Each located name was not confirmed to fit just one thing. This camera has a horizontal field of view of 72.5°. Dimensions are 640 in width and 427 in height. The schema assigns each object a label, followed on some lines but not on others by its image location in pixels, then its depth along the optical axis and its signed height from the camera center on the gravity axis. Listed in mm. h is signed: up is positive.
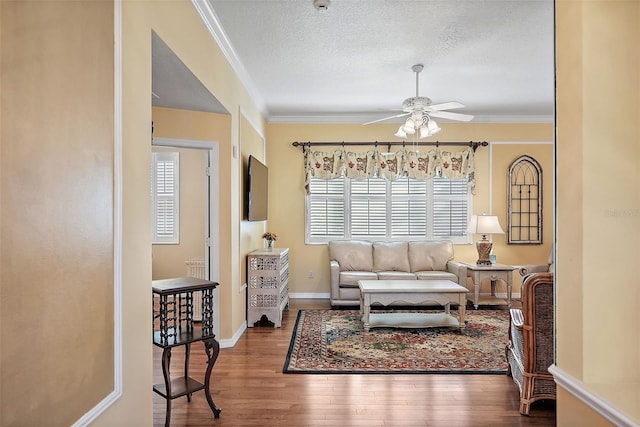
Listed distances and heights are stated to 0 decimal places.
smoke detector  3133 +1509
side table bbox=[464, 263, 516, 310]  6102 -888
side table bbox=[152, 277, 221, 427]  2666 -786
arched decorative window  6840 +162
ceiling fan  4520 +1061
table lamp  6258 -248
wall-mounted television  5125 +273
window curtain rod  6824 +1079
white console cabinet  5207 -902
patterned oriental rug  3756 -1342
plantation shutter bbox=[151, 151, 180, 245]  6289 +219
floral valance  6797 +747
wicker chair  2881 -856
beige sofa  6430 -691
